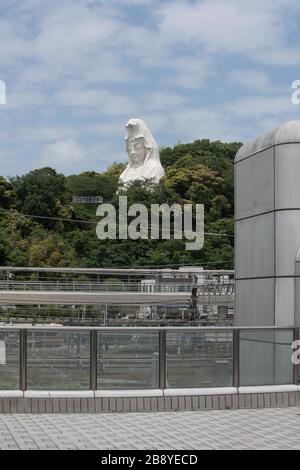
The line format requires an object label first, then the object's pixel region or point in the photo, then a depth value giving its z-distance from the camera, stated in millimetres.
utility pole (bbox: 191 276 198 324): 39647
